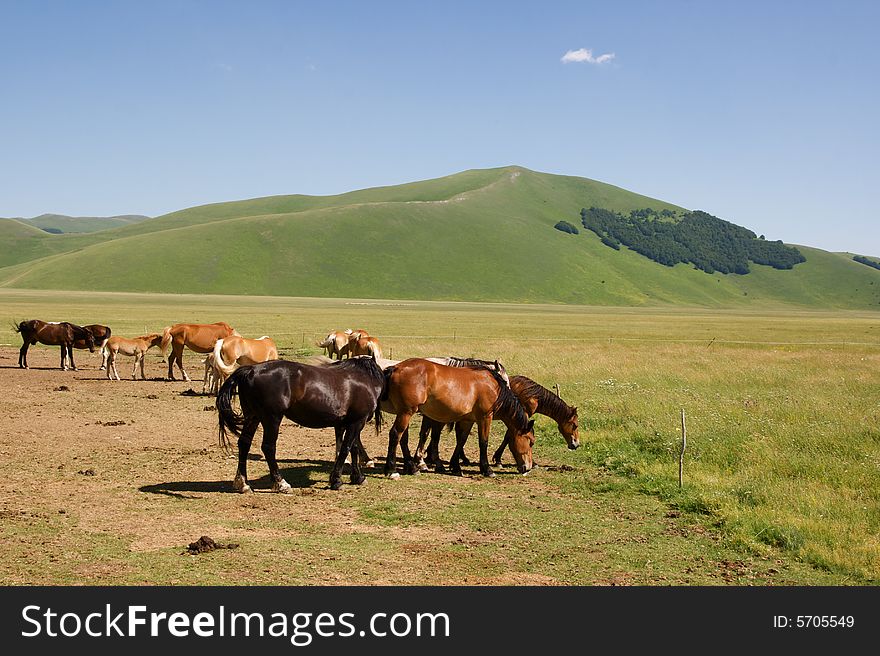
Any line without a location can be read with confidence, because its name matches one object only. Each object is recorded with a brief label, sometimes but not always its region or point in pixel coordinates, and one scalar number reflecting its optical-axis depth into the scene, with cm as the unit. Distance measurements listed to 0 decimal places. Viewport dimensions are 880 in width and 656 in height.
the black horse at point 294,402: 1241
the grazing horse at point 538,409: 1518
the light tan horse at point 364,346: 2573
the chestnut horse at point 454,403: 1389
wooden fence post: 1308
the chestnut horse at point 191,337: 2697
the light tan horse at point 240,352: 2189
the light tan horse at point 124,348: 2625
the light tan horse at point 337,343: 2872
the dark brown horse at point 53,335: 2891
